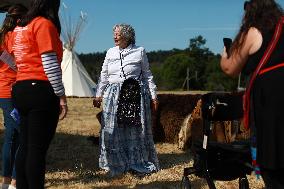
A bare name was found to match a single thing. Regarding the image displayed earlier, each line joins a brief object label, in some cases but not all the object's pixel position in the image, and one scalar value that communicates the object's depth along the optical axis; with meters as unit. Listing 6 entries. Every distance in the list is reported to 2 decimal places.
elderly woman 5.21
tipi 26.09
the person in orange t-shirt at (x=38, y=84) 3.09
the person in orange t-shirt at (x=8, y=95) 4.06
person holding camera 2.39
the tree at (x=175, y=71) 73.81
